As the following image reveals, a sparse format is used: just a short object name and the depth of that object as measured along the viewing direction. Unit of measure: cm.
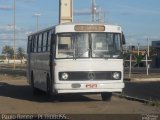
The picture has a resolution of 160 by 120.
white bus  1447
